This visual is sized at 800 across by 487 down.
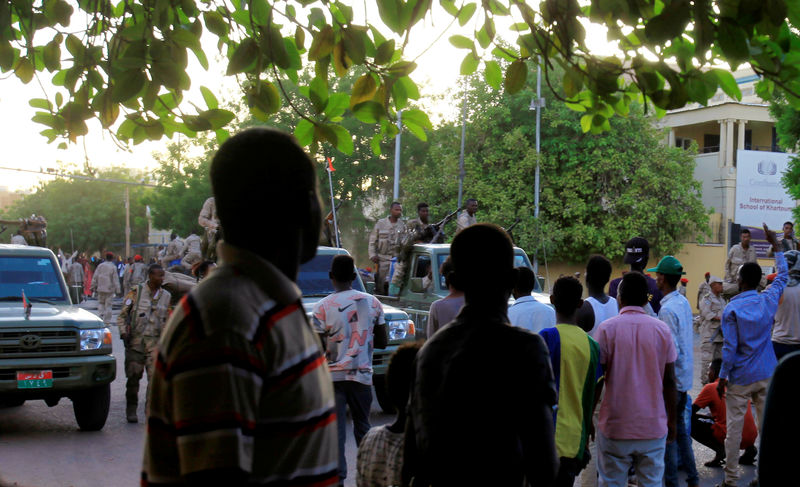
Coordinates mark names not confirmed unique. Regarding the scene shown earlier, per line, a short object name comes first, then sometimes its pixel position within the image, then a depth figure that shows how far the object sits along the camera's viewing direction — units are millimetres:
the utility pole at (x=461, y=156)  30922
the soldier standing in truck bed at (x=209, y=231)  11102
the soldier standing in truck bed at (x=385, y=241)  13789
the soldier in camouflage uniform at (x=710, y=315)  10547
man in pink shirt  4906
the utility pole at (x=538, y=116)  29531
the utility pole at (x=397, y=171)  31658
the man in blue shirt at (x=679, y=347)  6074
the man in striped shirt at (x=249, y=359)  1552
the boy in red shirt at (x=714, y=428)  7520
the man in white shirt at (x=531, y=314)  5691
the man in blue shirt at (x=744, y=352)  6711
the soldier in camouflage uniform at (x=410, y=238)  11609
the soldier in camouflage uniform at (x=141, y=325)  9594
